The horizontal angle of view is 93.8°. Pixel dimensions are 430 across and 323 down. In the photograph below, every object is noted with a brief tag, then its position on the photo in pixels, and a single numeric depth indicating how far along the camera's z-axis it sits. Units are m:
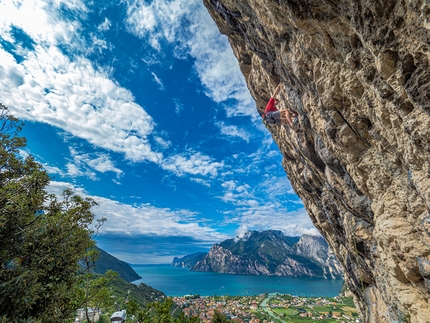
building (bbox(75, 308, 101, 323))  23.74
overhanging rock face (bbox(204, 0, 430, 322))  3.73
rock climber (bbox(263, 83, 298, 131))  8.66
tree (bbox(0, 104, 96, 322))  4.21
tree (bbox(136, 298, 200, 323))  13.60
